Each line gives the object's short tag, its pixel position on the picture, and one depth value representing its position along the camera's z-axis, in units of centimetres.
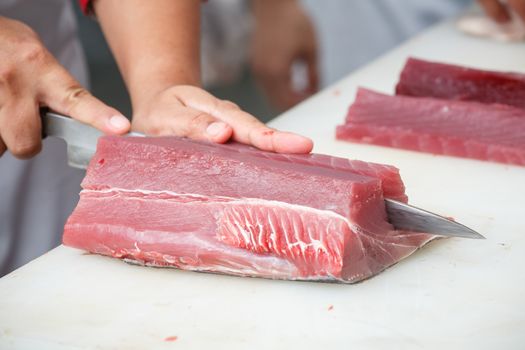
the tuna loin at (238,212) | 170
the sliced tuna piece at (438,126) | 230
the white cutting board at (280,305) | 156
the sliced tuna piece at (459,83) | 250
